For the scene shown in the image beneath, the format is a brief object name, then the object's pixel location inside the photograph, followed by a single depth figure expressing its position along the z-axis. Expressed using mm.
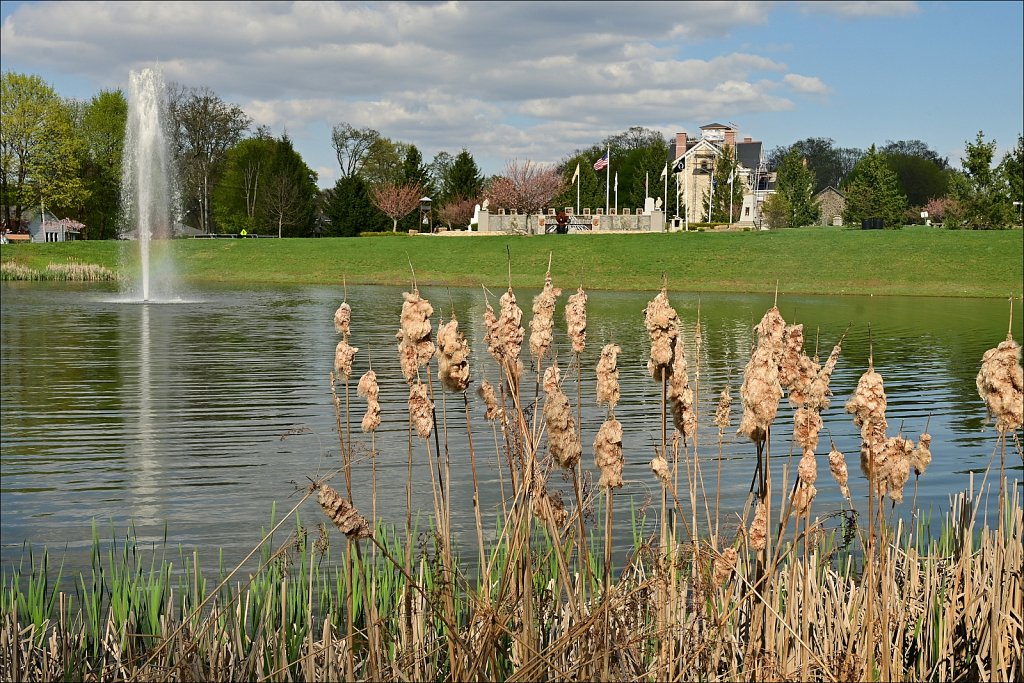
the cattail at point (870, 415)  3298
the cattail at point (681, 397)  3307
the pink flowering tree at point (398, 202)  79938
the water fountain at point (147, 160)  36562
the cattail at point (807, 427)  3504
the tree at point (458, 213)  78250
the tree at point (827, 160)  131625
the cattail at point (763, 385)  3023
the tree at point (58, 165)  72000
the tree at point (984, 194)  56375
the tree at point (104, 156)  80688
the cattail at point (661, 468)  3405
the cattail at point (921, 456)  4125
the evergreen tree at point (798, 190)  79000
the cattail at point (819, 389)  3615
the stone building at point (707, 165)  92900
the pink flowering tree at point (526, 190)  74125
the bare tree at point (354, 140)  99688
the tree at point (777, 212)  76438
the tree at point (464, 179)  81625
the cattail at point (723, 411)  3969
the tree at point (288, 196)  83250
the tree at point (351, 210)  77625
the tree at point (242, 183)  88188
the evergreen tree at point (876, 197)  67688
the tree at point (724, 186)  77188
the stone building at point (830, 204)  105688
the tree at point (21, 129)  70688
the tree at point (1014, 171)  57156
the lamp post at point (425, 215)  76619
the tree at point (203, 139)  86438
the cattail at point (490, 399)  3914
